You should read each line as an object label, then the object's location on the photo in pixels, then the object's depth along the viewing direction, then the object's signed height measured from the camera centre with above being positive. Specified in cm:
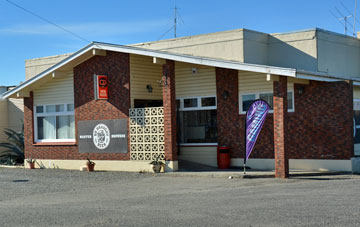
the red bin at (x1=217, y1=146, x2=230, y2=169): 1795 -109
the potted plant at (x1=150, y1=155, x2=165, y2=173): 1750 -129
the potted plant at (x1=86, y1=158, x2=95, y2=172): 1923 -140
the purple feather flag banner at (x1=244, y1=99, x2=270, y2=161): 1530 +25
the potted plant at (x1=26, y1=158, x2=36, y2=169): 2148 -140
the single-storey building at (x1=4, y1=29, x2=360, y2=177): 1622 +103
